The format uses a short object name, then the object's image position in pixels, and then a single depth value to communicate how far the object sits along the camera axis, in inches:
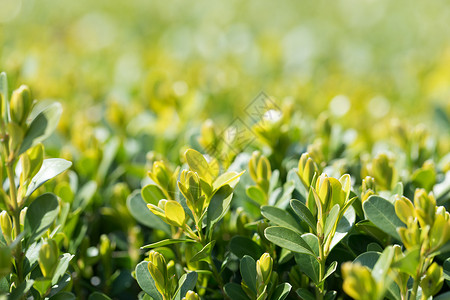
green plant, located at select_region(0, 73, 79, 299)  17.7
